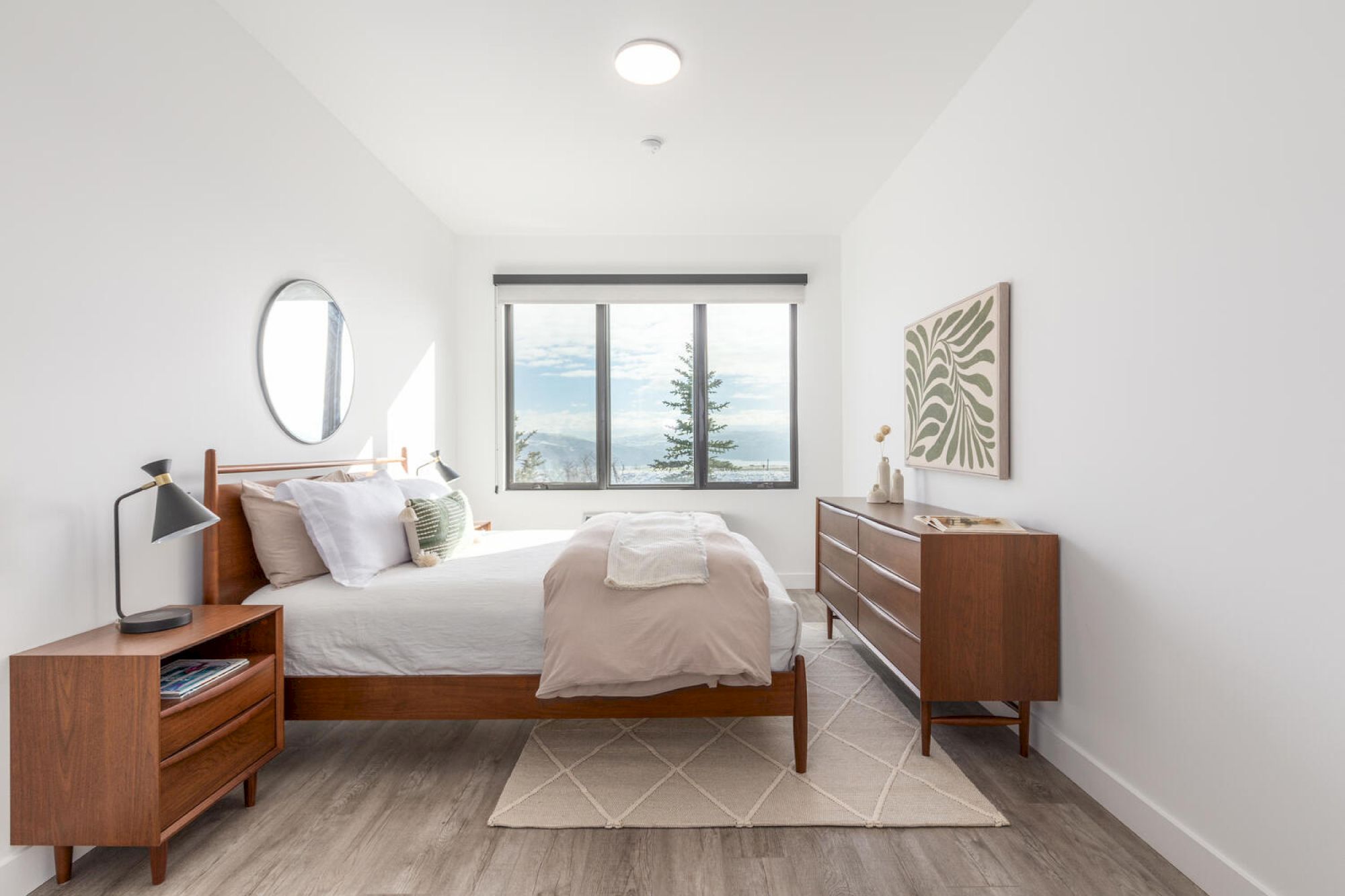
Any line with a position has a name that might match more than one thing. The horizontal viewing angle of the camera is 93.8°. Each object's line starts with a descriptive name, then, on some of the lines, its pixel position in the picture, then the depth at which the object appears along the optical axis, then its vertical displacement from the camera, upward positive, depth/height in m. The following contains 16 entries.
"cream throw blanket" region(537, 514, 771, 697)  2.14 -0.64
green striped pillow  2.70 -0.36
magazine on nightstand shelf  1.74 -0.66
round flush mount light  2.56 +1.62
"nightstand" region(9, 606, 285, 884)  1.59 -0.76
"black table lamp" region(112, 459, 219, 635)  1.77 -0.20
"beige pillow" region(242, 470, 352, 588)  2.41 -0.34
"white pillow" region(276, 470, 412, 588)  2.43 -0.32
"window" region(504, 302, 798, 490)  4.99 +0.41
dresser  2.22 -0.60
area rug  2.01 -1.17
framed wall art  2.61 +0.28
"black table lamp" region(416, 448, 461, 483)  3.75 -0.15
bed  2.23 -0.78
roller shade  4.83 +1.22
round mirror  2.68 +0.40
